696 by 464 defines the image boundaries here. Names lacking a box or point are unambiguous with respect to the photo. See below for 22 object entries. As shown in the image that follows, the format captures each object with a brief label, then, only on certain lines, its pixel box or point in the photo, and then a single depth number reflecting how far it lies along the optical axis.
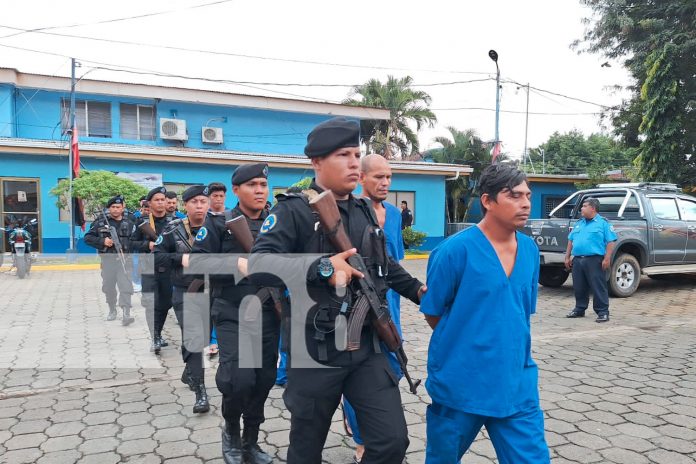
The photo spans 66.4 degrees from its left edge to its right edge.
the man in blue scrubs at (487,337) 2.17
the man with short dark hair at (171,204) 6.14
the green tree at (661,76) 14.70
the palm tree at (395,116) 23.23
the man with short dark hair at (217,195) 4.19
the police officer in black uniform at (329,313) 2.11
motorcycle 11.70
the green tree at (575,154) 41.91
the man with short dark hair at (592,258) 7.09
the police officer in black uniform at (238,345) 2.95
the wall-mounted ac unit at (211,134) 19.55
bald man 3.53
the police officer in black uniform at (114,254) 6.89
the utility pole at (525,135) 36.62
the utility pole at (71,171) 14.02
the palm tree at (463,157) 22.08
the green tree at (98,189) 13.26
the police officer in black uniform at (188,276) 3.76
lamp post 18.06
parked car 8.90
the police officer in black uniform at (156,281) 5.06
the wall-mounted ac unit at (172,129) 18.80
